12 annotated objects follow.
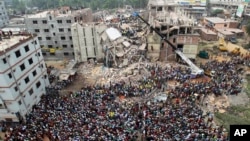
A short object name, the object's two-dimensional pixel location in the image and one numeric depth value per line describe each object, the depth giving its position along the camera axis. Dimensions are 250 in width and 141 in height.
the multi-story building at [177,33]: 38.00
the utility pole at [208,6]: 85.17
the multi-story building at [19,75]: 24.56
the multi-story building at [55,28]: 43.91
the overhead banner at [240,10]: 67.54
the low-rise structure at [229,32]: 53.09
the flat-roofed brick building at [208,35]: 52.81
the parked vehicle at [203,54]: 42.19
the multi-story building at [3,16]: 73.25
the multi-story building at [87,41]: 39.81
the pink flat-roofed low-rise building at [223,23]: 59.16
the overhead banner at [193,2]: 84.62
